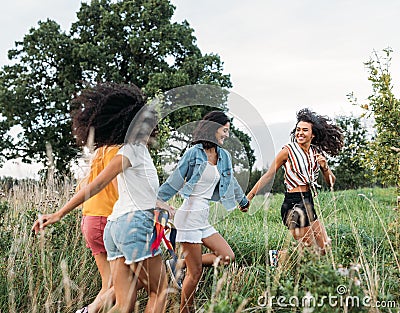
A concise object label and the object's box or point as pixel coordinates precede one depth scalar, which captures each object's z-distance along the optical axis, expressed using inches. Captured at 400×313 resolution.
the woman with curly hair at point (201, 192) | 150.2
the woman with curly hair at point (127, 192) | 112.3
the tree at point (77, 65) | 849.5
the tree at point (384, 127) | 187.9
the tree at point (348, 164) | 679.1
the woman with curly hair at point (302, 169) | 171.9
